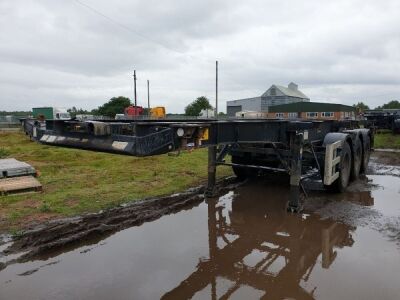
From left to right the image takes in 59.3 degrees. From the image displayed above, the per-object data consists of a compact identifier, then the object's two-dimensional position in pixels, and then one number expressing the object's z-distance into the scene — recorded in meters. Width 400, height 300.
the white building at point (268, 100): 57.65
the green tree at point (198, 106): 61.56
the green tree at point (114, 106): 58.91
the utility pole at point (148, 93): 44.29
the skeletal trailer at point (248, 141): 4.21
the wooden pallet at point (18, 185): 7.83
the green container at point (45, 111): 42.49
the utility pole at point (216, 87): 31.91
